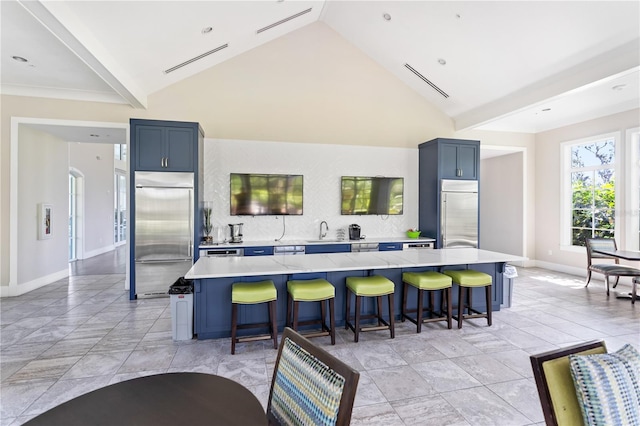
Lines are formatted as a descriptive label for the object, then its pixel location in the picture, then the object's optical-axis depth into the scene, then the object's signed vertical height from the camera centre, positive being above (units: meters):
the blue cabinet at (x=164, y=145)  4.52 +1.02
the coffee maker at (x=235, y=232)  5.13 -0.32
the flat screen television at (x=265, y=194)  5.29 +0.33
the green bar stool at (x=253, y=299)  2.75 -0.77
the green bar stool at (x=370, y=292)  3.04 -0.79
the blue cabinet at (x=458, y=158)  5.63 +1.02
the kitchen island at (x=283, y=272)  2.93 -0.65
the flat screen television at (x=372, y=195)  5.80 +0.34
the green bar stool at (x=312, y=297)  2.87 -0.78
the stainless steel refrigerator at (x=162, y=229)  4.56 -0.24
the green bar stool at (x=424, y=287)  3.27 -0.79
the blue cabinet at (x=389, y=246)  5.36 -0.58
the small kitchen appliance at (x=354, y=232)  5.60 -0.34
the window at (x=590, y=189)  5.67 +0.47
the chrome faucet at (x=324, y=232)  5.70 -0.34
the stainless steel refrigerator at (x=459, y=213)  5.64 +0.00
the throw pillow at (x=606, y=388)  1.00 -0.58
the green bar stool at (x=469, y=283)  3.40 -0.77
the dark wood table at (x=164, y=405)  0.98 -0.66
